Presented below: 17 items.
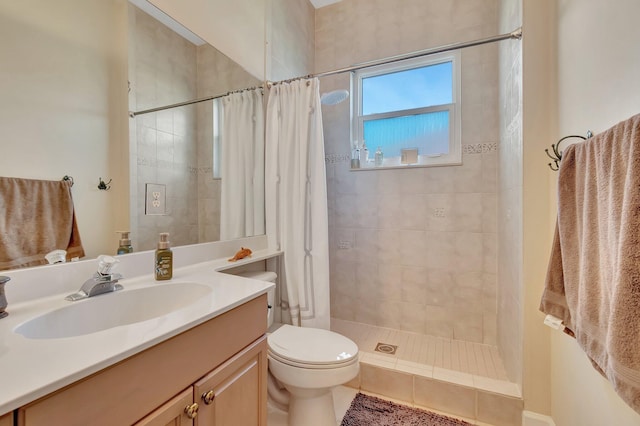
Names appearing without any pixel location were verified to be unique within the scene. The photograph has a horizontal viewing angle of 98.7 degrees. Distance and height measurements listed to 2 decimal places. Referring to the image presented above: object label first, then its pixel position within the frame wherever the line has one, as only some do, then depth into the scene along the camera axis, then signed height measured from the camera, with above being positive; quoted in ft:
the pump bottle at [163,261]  3.56 -0.66
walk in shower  5.90 -0.37
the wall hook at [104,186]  3.49 +0.32
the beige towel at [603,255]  1.97 -0.42
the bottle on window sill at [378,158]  7.48 +1.39
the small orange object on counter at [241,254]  5.10 -0.83
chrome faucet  2.83 -0.76
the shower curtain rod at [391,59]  4.31 +3.01
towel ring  3.69 +0.69
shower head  6.09 +2.55
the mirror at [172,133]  3.94 +1.25
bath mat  4.70 -3.64
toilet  3.98 -2.33
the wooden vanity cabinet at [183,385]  1.66 -1.33
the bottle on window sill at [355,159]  7.71 +1.43
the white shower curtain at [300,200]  5.86 +0.22
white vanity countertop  1.47 -0.91
